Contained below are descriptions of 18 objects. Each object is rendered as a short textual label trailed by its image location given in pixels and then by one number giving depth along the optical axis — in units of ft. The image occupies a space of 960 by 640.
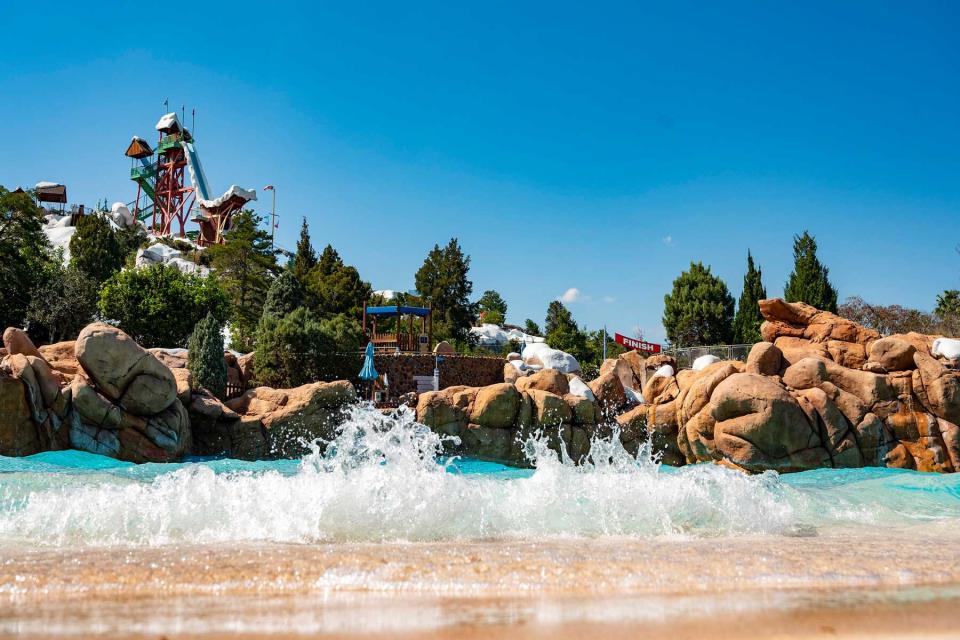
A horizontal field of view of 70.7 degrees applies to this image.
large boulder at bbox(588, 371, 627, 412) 61.00
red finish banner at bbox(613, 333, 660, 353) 104.65
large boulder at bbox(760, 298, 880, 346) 58.54
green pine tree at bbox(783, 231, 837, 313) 116.16
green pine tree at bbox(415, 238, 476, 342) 155.84
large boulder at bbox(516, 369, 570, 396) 62.39
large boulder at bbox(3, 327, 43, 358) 48.65
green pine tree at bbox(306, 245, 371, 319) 130.93
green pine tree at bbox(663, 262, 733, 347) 124.77
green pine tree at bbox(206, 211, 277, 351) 114.73
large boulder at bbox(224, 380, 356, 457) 54.29
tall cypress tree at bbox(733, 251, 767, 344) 119.44
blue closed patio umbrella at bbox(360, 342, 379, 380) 75.51
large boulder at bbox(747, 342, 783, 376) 53.36
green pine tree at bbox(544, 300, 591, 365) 138.41
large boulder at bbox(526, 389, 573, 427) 54.49
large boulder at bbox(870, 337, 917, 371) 51.50
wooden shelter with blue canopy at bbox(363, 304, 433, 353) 96.17
